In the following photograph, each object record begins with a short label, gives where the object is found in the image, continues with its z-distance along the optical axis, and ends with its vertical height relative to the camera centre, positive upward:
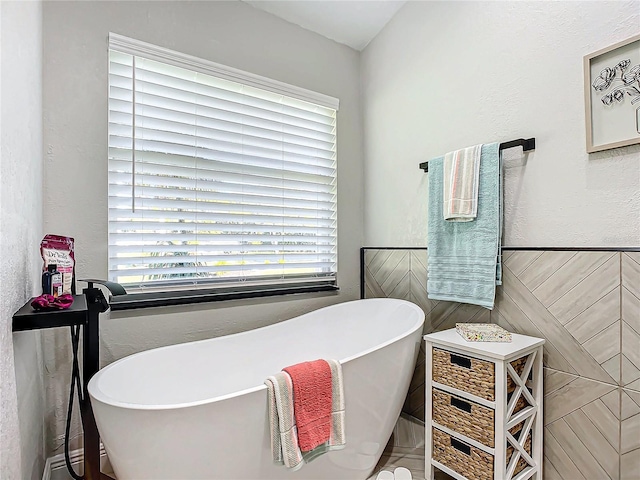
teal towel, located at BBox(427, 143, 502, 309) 1.77 -0.01
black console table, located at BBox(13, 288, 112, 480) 1.35 -0.48
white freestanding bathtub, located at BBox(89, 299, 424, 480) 1.13 -0.63
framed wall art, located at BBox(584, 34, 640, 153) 1.36 +0.60
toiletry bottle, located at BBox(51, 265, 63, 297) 1.22 -0.14
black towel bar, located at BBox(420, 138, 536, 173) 1.68 +0.49
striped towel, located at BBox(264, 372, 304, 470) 1.27 -0.66
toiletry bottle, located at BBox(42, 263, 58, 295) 1.20 -0.13
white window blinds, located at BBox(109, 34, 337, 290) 1.86 +0.42
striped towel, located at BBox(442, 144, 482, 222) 1.82 +0.32
